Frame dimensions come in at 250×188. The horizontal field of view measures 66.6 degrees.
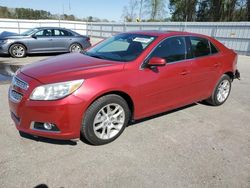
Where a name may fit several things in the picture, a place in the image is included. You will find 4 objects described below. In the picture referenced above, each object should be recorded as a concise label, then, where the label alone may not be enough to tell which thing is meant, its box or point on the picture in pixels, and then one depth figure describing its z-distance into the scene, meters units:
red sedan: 2.38
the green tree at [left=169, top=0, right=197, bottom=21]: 33.92
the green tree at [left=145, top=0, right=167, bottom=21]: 36.92
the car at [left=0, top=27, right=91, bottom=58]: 8.54
